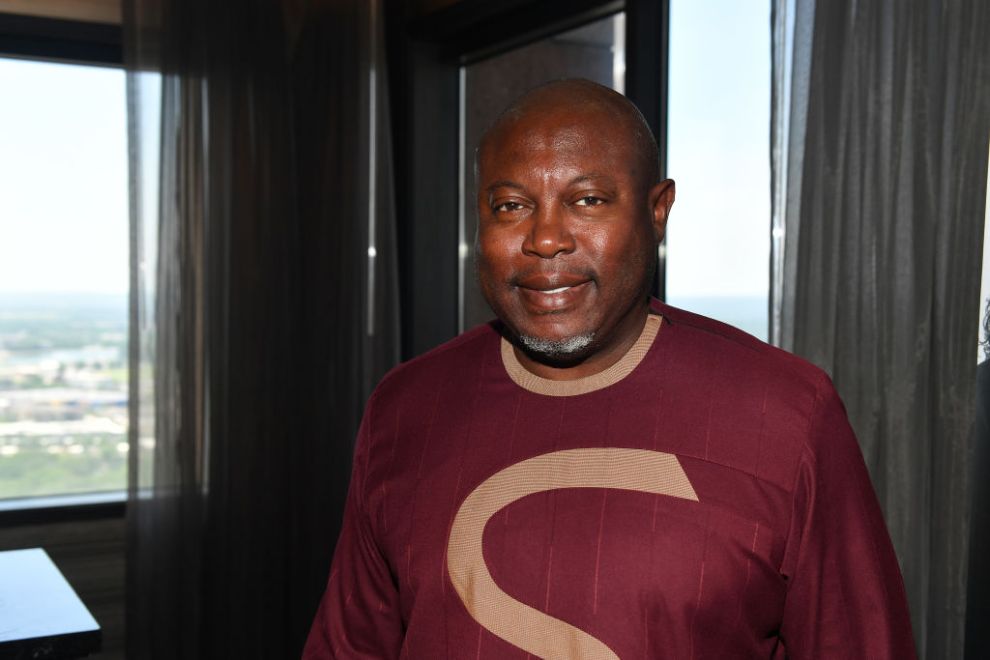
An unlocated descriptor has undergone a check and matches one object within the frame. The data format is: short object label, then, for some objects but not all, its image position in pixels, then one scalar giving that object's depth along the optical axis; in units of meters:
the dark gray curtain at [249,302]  3.16
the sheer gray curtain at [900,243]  1.61
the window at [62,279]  3.33
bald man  0.96
